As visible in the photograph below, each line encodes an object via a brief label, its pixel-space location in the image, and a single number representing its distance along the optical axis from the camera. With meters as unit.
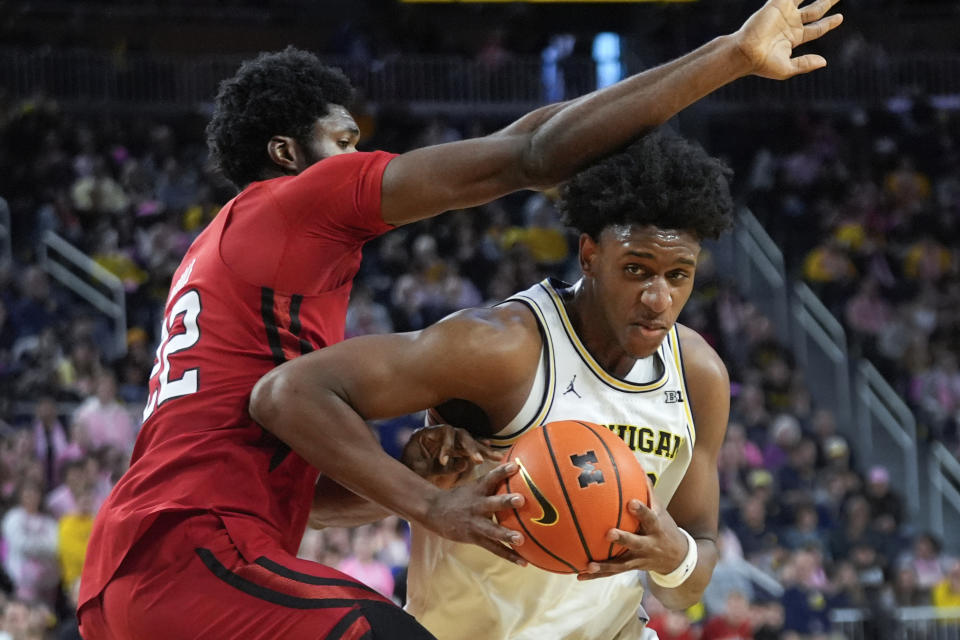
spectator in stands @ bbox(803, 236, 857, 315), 14.00
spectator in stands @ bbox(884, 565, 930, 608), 10.05
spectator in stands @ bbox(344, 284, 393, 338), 11.06
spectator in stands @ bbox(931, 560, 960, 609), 10.12
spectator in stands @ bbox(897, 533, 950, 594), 10.41
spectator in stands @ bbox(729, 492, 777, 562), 10.01
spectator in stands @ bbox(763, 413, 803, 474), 11.45
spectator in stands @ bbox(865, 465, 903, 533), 11.38
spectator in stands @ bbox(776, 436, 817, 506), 11.23
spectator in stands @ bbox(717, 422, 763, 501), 10.76
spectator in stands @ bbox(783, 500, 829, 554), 10.38
